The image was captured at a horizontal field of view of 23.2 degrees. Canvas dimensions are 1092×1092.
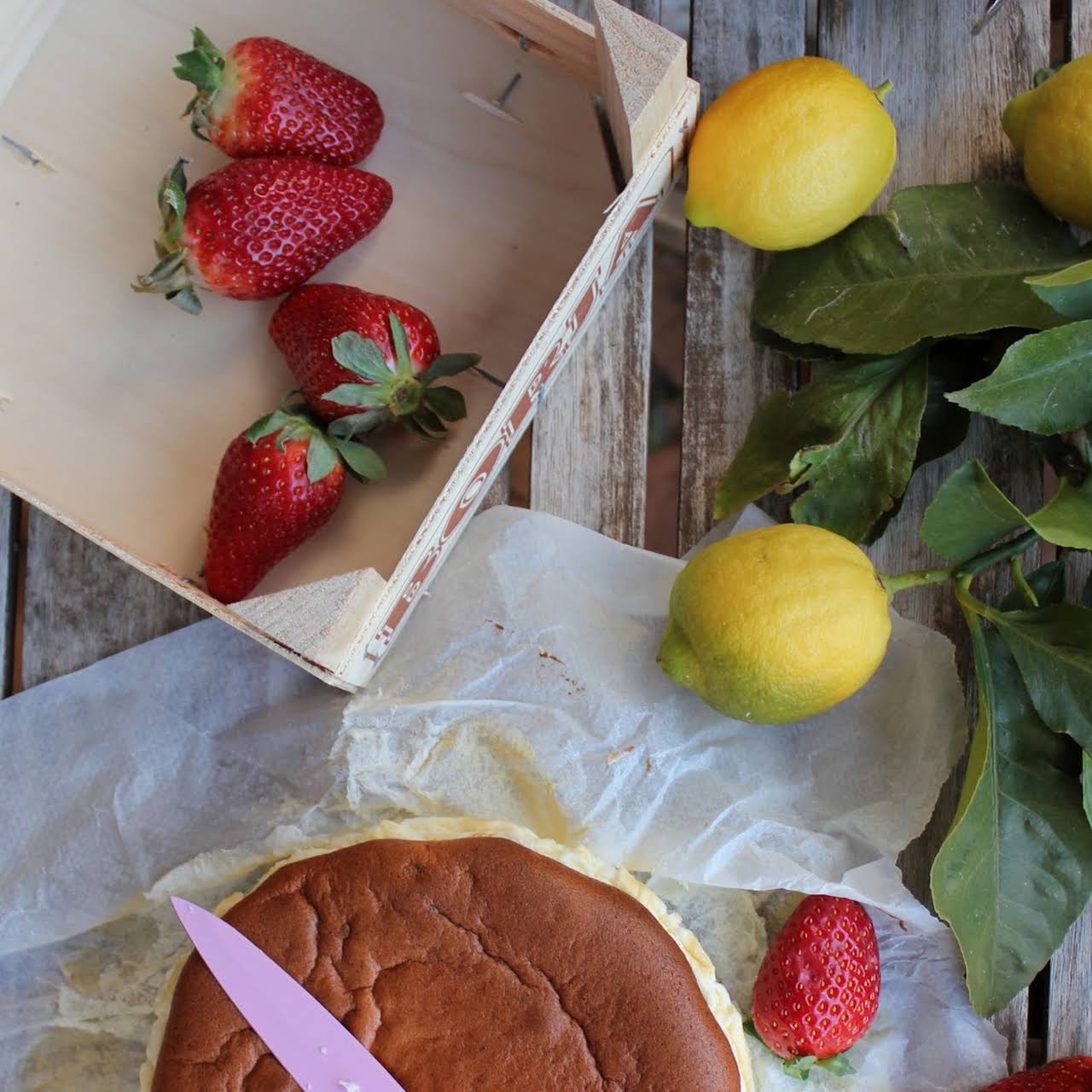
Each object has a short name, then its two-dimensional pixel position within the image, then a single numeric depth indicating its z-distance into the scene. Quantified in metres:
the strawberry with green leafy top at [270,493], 0.85
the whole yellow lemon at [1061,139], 0.83
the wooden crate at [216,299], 0.88
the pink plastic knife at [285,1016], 0.84
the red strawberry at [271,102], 0.85
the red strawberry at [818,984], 0.85
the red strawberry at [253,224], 0.85
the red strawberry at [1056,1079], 0.85
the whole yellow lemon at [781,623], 0.82
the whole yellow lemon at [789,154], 0.83
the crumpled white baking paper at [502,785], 0.87
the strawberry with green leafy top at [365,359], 0.84
